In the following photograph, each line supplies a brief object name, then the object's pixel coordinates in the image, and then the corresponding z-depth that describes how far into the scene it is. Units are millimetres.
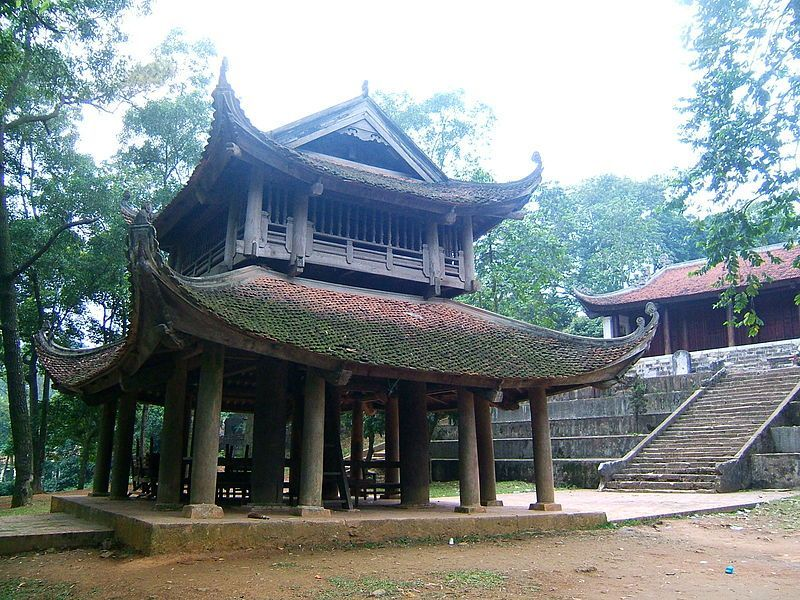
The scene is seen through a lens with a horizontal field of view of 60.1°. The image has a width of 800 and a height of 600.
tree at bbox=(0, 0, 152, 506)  16406
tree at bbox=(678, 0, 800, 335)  8516
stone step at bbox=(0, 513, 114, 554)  9047
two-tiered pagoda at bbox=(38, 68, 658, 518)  9414
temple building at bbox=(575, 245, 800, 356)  30250
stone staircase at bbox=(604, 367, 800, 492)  18250
